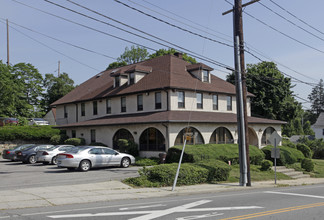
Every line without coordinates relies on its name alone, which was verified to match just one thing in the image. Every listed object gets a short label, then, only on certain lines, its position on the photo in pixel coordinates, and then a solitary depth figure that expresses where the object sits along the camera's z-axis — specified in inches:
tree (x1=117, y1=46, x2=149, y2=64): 2650.1
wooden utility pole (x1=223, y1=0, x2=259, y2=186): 741.9
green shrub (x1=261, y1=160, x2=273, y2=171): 995.9
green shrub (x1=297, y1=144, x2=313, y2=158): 1370.6
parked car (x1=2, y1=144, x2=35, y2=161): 1100.6
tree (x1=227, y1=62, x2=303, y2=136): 1817.2
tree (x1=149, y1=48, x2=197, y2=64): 2197.3
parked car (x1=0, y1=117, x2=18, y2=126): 1578.5
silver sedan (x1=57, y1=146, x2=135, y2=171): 823.1
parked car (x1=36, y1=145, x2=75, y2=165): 988.6
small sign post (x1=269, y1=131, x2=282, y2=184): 809.5
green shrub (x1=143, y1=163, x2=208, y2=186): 663.8
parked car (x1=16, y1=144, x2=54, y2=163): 1045.8
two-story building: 1087.0
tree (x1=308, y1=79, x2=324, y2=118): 4736.7
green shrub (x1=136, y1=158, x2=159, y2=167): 990.4
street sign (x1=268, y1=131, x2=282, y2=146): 817.5
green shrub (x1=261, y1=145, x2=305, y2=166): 1113.4
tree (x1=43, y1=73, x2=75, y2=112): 2797.0
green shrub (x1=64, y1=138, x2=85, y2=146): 1286.9
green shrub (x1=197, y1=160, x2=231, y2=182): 742.5
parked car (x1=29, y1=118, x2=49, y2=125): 1991.9
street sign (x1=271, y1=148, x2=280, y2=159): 807.7
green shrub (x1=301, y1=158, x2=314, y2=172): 1096.2
